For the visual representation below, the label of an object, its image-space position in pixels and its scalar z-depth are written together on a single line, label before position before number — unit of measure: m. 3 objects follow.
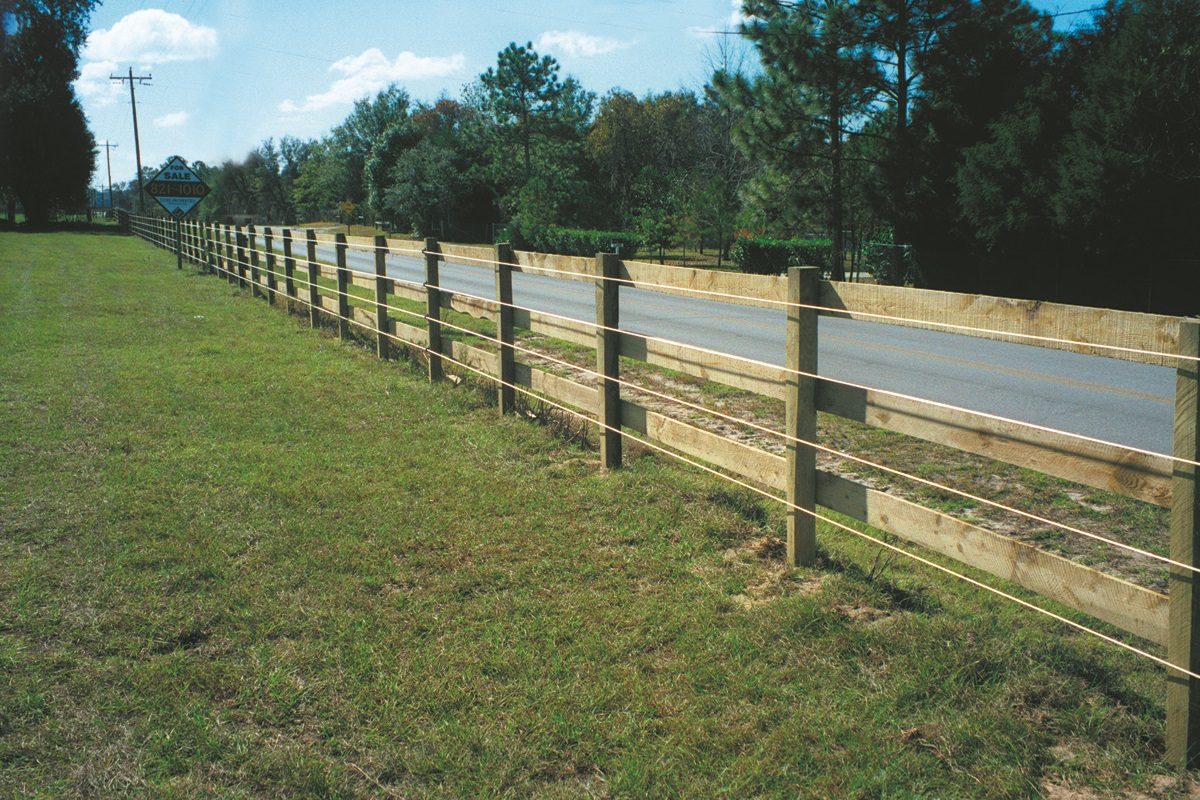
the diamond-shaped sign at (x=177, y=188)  29.42
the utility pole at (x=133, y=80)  62.88
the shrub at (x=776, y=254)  32.75
